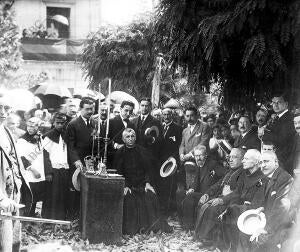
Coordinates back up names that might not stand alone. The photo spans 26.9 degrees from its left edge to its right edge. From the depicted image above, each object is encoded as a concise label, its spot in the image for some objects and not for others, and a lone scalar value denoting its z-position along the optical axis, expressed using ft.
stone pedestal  21.83
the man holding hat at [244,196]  19.06
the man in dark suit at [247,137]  20.13
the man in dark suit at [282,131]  18.70
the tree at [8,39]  22.59
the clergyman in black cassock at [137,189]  22.86
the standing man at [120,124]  23.20
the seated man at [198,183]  21.86
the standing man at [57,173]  23.00
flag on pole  22.90
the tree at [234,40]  17.87
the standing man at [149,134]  23.59
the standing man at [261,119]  20.15
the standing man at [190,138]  22.49
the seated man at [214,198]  20.47
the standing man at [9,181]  16.60
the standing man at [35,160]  22.36
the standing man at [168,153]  23.29
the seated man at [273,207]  17.93
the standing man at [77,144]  23.15
